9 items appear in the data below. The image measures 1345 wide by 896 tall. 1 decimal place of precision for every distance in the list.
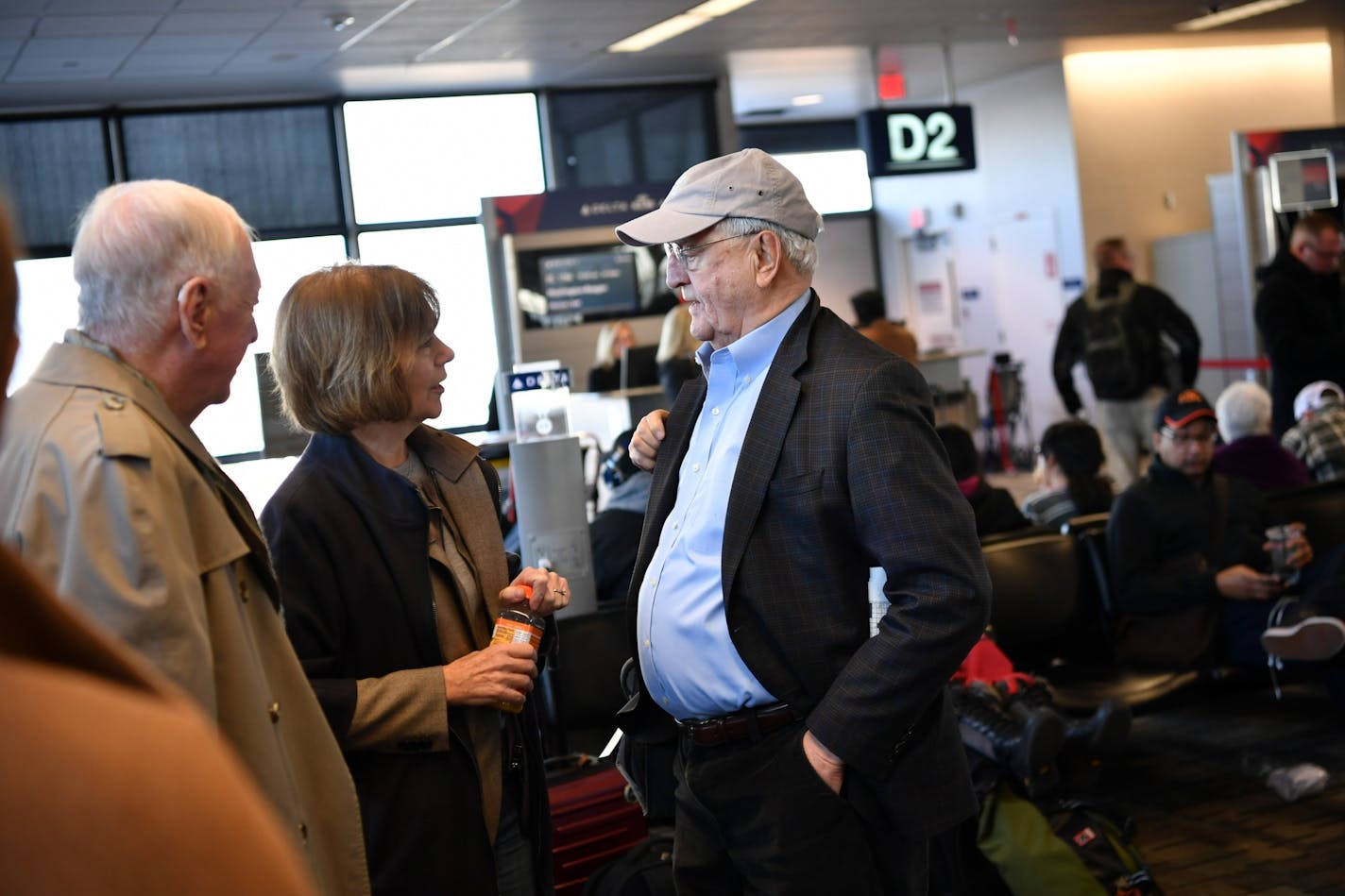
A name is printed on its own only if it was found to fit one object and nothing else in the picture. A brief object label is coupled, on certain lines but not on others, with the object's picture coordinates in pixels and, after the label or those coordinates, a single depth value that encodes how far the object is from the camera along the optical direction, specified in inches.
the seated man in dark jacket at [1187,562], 181.0
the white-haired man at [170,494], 50.9
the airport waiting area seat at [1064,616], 177.8
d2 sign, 424.5
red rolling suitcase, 121.2
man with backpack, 333.1
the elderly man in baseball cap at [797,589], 73.1
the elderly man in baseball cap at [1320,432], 225.8
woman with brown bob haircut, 74.6
